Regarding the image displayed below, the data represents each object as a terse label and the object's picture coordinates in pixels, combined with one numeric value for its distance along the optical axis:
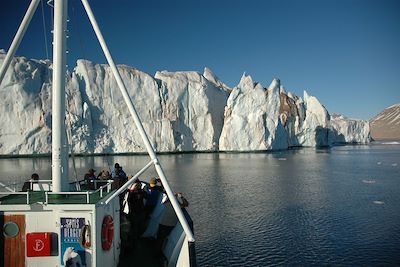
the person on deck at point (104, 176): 10.04
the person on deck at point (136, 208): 9.39
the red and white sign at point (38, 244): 6.11
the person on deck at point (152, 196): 10.27
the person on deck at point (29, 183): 8.13
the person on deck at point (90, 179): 9.01
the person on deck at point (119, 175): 10.03
